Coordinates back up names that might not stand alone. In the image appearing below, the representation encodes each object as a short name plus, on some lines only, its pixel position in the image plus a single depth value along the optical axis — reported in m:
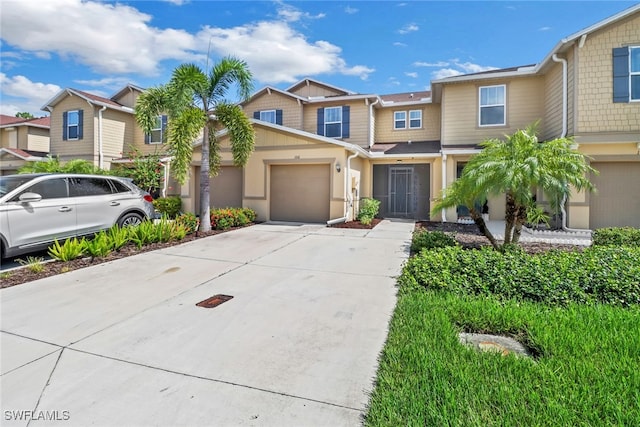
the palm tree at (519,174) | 6.48
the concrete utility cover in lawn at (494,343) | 3.32
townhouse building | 10.52
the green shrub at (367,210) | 12.61
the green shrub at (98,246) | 6.93
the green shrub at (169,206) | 14.12
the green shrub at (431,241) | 7.53
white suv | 6.35
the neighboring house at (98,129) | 18.84
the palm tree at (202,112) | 9.77
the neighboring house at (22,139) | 20.45
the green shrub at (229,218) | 11.23
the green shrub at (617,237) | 7.74
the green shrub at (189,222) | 10.14
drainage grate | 4.62
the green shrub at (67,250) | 6.59
